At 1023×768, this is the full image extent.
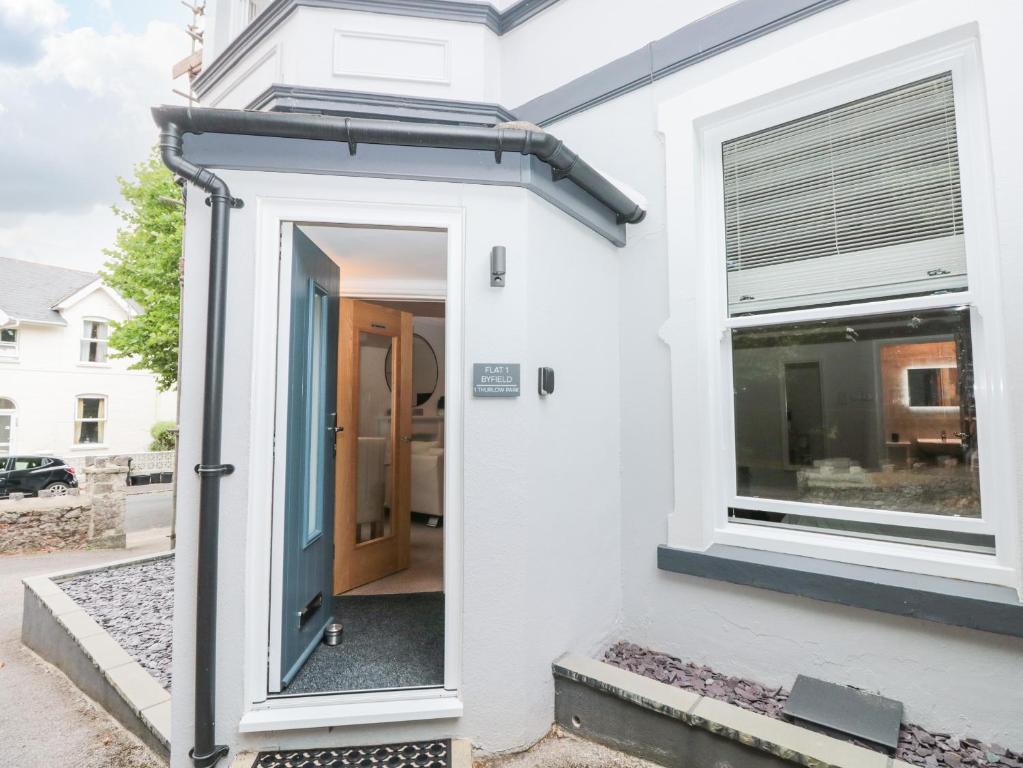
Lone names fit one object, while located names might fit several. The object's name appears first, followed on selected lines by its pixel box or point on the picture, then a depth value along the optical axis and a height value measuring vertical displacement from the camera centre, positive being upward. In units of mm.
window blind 2164 +994
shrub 18078 -820
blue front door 2439 -228
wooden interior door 3684 -255
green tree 10289 +3071
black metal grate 2020 -1445
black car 12352 -1493
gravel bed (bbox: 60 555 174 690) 3518 -1707
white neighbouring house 15258 +1437
